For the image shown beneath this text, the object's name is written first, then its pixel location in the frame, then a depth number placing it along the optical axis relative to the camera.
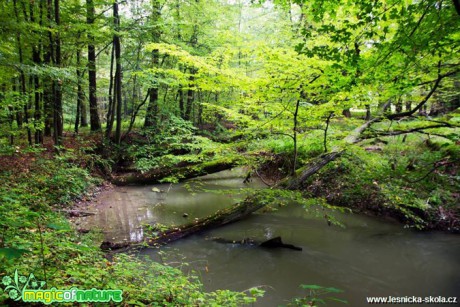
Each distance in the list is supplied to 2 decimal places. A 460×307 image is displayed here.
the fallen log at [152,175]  9.15
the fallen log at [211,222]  5.73
